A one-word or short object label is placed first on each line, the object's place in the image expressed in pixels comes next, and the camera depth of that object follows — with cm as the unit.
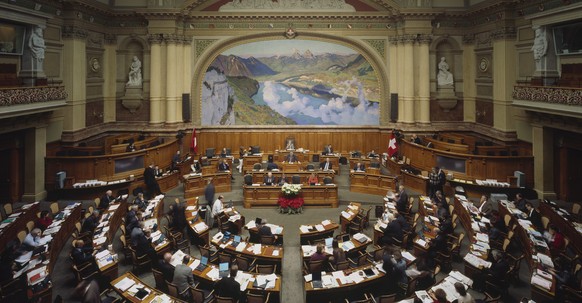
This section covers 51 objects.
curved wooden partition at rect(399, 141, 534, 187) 1742
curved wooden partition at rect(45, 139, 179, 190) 1736
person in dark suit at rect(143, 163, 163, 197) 1662
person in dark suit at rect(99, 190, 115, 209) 1437
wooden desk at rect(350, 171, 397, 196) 1830
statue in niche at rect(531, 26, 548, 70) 1602
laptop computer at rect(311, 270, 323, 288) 924
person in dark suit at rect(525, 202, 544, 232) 1236
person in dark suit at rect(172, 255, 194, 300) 916
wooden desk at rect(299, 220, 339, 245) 1247
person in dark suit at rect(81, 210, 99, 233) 1202
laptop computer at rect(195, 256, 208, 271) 995
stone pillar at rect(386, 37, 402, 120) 2364
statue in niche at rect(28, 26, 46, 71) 1595
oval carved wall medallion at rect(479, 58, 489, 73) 2124
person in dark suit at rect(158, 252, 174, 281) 969
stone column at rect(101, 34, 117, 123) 2253
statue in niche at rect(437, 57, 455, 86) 2309
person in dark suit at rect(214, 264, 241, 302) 872
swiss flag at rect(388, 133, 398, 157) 2102
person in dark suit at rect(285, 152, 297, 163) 2153
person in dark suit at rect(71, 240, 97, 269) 1003
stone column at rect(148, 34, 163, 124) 2270
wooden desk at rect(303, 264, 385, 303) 911
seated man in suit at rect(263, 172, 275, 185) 1741
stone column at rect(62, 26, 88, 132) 1873
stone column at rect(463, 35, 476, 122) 2255
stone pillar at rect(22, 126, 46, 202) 1661
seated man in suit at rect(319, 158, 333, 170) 2031
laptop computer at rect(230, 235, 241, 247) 1138
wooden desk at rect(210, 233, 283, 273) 1084
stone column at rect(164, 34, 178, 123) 2273
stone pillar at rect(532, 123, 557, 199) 1681
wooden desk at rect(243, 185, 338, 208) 1689
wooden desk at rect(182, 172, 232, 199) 1803
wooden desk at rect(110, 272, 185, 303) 843
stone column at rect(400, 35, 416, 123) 2291
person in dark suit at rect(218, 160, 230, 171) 1973
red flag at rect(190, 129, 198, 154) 2270
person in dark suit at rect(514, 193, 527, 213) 1356
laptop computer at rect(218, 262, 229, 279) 956
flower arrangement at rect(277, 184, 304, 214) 1609
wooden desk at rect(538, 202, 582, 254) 1121
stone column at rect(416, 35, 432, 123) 2277
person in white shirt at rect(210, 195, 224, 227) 1398
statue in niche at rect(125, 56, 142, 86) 2305
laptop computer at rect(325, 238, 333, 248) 1123
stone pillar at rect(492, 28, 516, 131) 1877
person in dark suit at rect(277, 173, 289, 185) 1724
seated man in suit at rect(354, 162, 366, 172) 1956
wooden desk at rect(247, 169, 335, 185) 1859
